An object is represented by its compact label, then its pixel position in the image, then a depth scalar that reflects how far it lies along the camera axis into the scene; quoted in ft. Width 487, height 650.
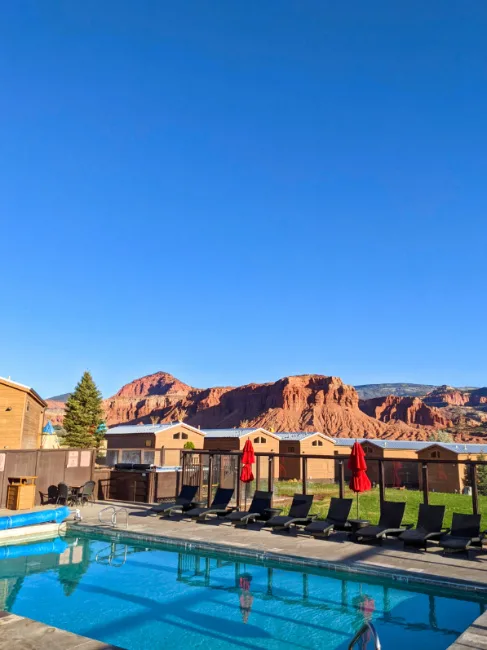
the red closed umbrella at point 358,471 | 39.63
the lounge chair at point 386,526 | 36.11
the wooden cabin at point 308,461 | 144.97
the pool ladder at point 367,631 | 12.66
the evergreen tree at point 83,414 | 154.30
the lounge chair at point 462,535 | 31.78
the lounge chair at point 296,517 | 41.09
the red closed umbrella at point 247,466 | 47.24
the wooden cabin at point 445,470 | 124.98
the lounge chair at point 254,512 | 43.29
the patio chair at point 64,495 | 53.62
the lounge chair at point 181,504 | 48.24
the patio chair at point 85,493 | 55.42
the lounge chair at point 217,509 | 45.91
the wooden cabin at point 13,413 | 83.92
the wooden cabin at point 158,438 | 134.92
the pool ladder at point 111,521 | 43.09
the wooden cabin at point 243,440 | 143.23
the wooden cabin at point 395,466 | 136.67
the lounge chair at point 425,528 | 33.88
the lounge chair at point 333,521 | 38.60
